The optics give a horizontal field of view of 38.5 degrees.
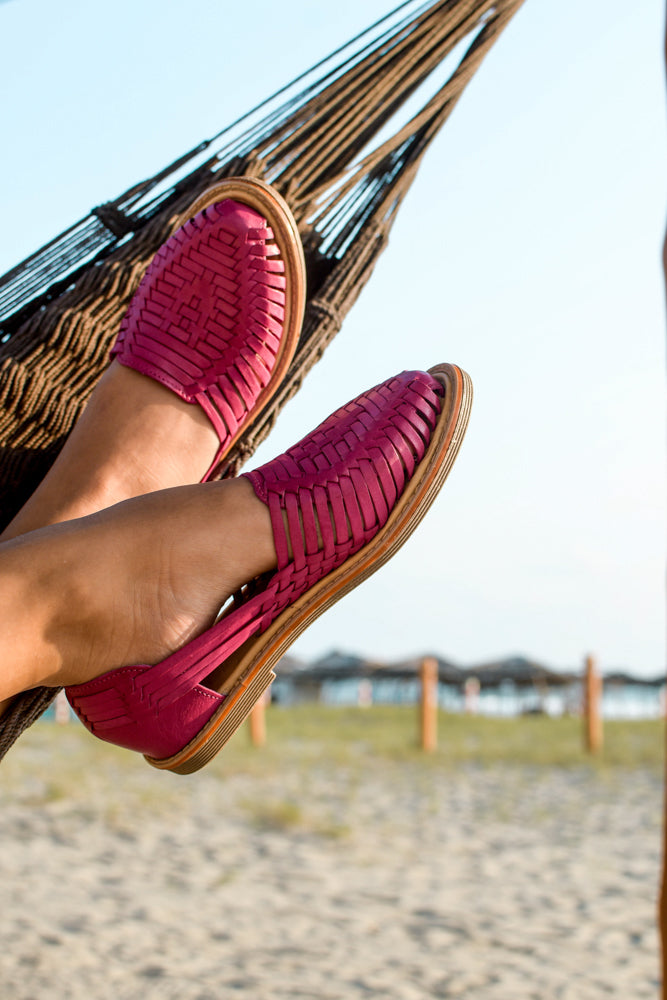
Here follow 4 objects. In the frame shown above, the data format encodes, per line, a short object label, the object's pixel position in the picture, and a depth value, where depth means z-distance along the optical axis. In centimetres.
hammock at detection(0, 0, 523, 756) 114
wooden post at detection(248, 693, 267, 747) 774
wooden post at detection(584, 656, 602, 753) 751
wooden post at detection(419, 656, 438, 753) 762
